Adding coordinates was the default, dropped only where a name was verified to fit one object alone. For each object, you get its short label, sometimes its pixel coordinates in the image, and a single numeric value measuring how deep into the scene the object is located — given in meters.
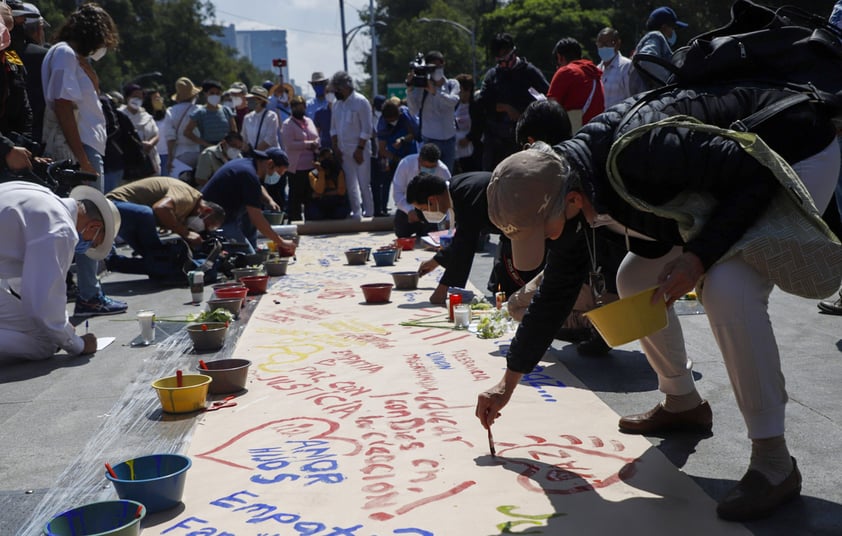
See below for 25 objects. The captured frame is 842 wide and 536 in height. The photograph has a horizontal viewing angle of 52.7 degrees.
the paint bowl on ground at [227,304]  5.29
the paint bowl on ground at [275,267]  7.24
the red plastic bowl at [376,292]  5.75
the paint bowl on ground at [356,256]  7.71
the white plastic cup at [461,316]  4.81
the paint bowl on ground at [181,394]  3.37
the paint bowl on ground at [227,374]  3.66
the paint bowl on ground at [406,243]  8.55
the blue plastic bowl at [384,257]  7.57
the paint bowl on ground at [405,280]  6.16
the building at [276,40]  190.00
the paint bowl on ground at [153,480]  2.42
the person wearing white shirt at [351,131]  10.87
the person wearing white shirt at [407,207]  8.59
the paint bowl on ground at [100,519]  2.10
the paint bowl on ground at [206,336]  4.49
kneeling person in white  4.13
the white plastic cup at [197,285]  6.10
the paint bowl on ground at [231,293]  5.49
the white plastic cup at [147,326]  4.80
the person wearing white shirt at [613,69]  7.57
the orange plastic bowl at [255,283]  6.21
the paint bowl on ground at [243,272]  6.71
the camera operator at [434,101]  10.12
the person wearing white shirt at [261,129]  11.11
